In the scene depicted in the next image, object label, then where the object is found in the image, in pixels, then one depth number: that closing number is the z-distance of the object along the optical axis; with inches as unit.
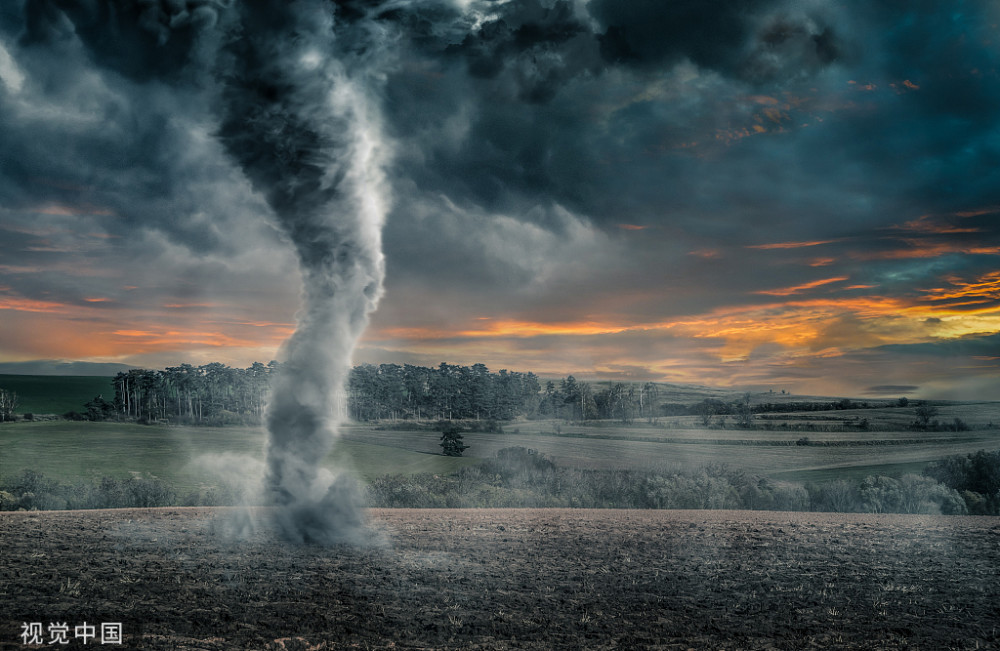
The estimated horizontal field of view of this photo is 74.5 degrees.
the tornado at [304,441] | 1087.0
